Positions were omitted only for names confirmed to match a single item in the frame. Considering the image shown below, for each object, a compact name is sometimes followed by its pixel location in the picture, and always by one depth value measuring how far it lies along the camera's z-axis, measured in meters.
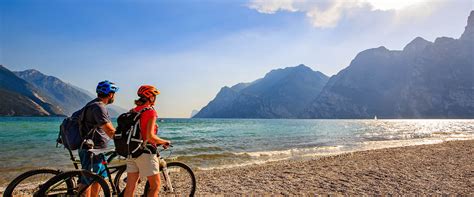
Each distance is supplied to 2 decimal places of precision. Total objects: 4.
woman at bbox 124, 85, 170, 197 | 4.36
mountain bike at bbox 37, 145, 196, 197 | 4.86
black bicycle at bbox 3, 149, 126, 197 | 5.10
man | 4.59
